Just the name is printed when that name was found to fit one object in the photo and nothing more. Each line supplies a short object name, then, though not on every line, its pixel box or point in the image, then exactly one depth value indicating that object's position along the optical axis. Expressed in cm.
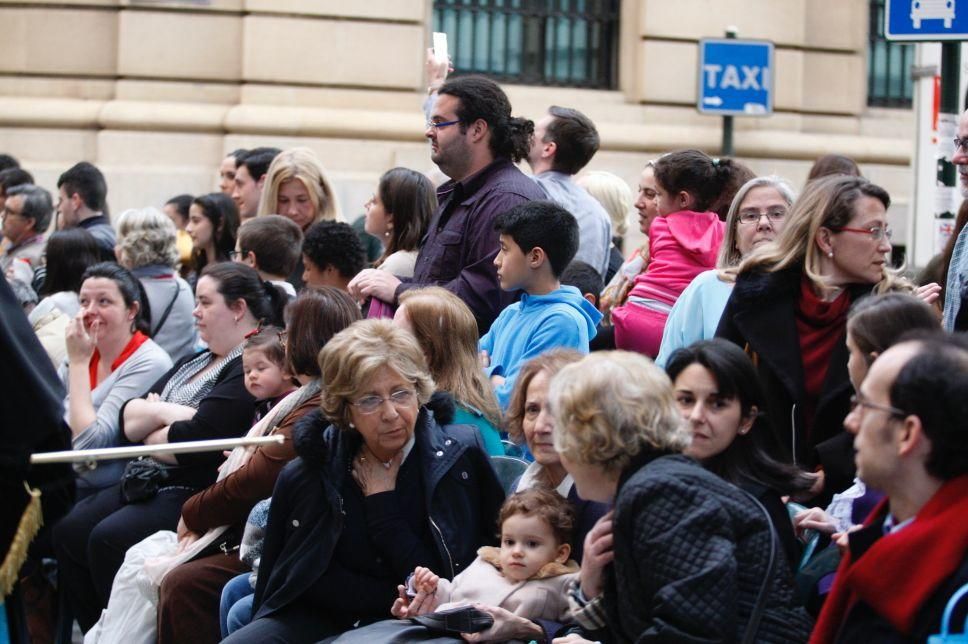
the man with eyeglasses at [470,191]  1123
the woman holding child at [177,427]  1149
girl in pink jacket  1095
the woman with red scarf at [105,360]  1237
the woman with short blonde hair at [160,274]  1443
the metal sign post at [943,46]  1226
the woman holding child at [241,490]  1036
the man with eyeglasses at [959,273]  901
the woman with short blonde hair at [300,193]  1461
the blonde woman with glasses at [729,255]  942
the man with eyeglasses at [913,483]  584
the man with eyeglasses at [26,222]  1752
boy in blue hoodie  1025
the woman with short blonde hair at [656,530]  642
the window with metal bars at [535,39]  2343
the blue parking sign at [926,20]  1224
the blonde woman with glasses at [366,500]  903
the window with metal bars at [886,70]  2535
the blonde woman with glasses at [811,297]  847
